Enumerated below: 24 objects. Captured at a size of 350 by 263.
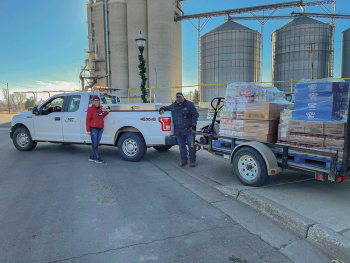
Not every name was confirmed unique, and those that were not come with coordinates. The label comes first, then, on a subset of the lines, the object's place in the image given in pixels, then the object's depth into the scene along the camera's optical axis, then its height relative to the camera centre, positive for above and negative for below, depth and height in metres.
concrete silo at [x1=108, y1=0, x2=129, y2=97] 38.34 +9.63
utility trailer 3.93 -0.89
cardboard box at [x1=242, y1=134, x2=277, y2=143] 5.15 -0.57
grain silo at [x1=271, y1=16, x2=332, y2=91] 28.95 +6.35
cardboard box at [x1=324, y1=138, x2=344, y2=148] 4.19 -0.55
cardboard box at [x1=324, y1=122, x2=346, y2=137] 4.18 -0.34
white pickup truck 7.22 -0.43
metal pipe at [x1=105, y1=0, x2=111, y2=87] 39.15 +7.94
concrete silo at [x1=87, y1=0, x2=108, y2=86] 39.19 +10.73
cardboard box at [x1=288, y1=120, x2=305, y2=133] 4.62 -0.31
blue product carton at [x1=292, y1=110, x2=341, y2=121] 4.37 -0.13
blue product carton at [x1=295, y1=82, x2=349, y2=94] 4.38 +0.34
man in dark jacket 6.81 -0.27
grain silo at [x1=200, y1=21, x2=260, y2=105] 30.36 +6.13
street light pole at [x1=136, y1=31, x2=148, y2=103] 14.13 +1.95
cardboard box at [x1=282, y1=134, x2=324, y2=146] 4.41 -0.55
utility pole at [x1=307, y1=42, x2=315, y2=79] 27.88 +6.06
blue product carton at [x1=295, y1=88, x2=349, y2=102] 4.39 +0.20
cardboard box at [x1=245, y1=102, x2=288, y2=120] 5.15 -0.05
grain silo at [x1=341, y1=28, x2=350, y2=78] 31.44 +5.95
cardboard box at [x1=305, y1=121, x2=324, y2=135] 4.39 -0.32
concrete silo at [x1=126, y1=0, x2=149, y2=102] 36.78 +11.30
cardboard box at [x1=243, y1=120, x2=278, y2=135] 5.14 -0.36
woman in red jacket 7.27 -0.33
